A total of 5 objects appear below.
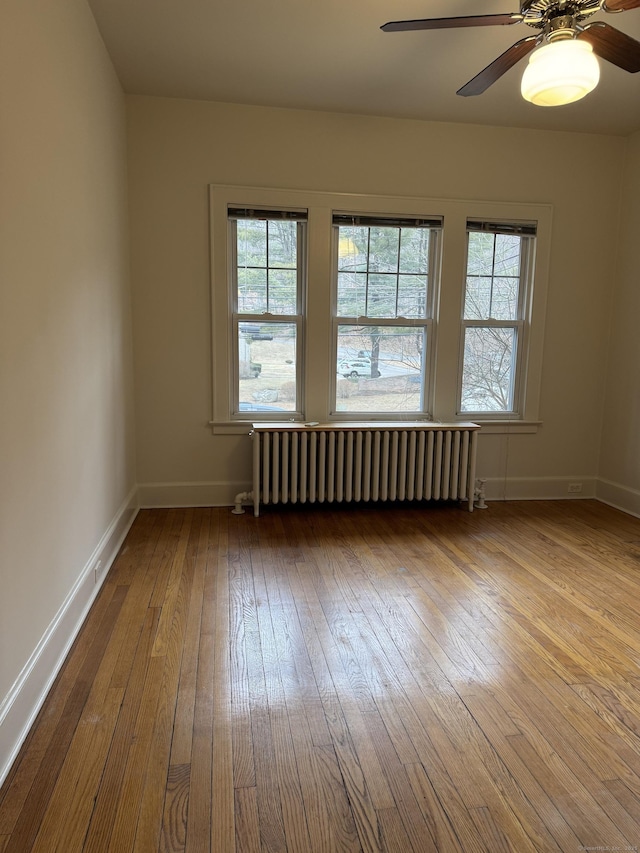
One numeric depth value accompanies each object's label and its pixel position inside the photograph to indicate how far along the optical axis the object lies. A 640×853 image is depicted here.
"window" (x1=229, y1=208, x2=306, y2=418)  4.08
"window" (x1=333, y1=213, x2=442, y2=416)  4.24
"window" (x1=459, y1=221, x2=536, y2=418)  4.39
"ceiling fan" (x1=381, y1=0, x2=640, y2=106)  1.98
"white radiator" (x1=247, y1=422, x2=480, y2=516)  4.02
